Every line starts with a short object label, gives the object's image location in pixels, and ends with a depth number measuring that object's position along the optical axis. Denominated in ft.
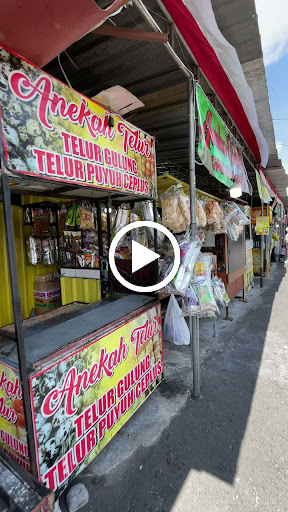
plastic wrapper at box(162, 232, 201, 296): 9.85
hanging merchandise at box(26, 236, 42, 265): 13.19
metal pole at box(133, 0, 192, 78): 5.67
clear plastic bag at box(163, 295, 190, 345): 14.37
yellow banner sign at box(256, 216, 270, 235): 27.76
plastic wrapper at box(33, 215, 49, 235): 13.26
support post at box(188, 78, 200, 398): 9.12
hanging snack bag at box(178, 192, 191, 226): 10.77
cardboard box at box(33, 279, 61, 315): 13.85
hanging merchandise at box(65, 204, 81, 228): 12.61
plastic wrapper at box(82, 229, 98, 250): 12.94
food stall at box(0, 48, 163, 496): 5.06
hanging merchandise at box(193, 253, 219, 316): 10.33
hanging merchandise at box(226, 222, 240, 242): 16.45
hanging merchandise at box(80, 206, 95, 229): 12.16
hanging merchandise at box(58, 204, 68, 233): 13.38
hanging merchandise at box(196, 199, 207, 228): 11.76
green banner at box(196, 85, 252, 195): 9.47
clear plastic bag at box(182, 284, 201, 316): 9.80
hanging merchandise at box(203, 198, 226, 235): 13.52
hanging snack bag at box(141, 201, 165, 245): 10.84
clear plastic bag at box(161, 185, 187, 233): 10.69
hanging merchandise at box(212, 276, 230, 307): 15.01
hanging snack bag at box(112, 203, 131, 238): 10.78
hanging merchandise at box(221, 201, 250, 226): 16.52
